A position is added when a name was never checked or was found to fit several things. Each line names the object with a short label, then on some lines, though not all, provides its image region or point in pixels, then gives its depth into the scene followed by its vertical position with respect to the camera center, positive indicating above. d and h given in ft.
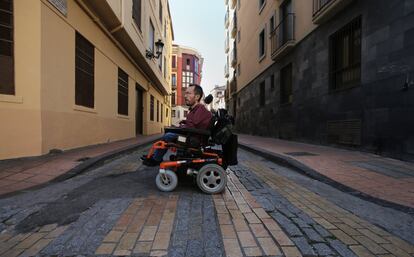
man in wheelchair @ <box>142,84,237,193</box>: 12.68 -1.19
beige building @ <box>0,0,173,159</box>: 18.44 +4.13
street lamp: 49.68 +12.96
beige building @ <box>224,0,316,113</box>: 39.58 +16.38
